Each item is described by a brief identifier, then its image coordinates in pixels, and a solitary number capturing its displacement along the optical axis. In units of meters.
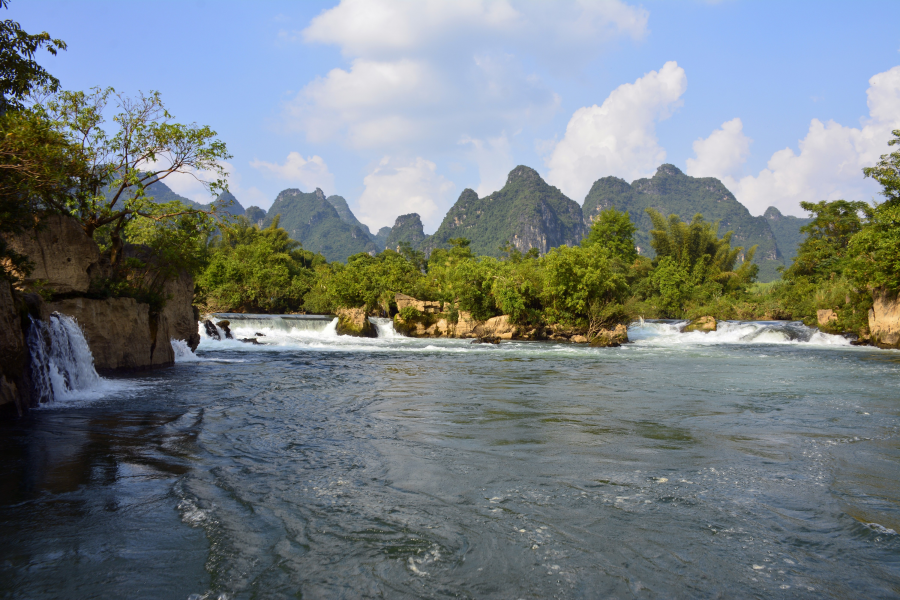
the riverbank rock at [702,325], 29.58
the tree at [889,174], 22.55
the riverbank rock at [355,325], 29.12
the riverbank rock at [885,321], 21.05
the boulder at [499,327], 28.19
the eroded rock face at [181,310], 15.68
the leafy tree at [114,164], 11.62
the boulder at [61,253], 10.52
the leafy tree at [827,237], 31.30
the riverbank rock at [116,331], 11.19
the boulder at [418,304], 30.03
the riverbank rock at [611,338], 24.43
